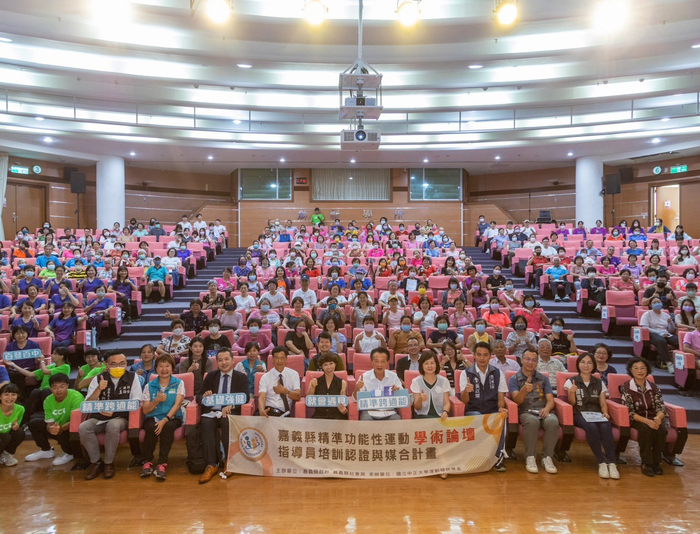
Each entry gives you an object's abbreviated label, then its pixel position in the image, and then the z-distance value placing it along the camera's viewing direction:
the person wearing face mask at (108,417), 4.12
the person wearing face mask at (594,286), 8.01
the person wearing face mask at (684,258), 9.35
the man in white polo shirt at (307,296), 7.75
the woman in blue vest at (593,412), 4.11
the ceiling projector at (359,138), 7.84
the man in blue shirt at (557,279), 8.98
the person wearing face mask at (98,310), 7.03
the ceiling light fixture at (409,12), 5.12
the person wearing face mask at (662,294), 7.33
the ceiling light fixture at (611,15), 6.18
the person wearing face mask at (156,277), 8.94
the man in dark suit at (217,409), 4.14
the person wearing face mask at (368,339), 6.04
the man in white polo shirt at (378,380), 4.33
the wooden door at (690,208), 14.23
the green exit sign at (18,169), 14.04
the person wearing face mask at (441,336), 6.10
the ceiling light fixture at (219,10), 4.95
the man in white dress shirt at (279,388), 4.40
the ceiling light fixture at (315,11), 5.10
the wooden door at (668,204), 15.76
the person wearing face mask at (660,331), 6.29
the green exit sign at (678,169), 14.20
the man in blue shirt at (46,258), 9.54
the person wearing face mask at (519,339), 5.94
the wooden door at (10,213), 14.08
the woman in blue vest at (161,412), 4.17
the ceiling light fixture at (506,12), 4.95
